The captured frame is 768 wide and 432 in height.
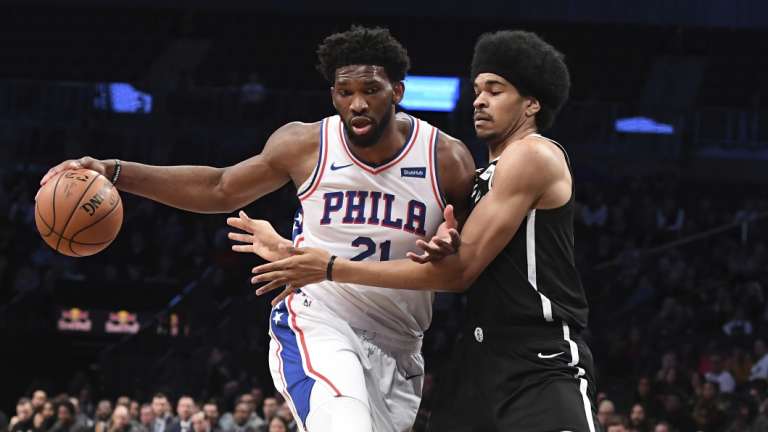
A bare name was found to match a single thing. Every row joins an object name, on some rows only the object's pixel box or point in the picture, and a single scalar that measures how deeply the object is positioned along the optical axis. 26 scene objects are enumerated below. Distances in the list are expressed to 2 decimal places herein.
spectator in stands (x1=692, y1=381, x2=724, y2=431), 11.23
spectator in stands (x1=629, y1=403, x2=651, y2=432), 11.27
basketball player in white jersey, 4.81
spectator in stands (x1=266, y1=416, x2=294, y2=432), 12.09
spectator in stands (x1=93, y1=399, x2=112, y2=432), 14.27
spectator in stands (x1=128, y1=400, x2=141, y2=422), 14.16
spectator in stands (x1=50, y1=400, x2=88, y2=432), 14.15
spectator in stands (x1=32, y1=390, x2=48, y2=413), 14.73
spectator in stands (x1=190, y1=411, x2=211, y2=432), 13.05
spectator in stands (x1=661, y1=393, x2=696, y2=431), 11.39
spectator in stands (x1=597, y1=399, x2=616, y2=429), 10.94
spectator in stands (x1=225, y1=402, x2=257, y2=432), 13.38
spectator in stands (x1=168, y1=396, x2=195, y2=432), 13.61
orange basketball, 4.97
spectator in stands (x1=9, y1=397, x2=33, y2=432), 14.54
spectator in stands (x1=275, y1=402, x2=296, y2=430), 12.77
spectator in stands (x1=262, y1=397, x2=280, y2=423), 13.16
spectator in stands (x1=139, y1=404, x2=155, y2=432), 13.96
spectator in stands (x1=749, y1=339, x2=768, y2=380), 12.48
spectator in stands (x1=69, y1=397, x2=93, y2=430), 14.28
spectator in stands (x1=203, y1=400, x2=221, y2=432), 13.56
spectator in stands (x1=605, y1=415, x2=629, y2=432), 10.44
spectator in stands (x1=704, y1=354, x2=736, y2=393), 12.63
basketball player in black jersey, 4.21
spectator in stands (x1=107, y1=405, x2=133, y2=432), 13.52
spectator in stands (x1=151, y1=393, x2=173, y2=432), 13.95
